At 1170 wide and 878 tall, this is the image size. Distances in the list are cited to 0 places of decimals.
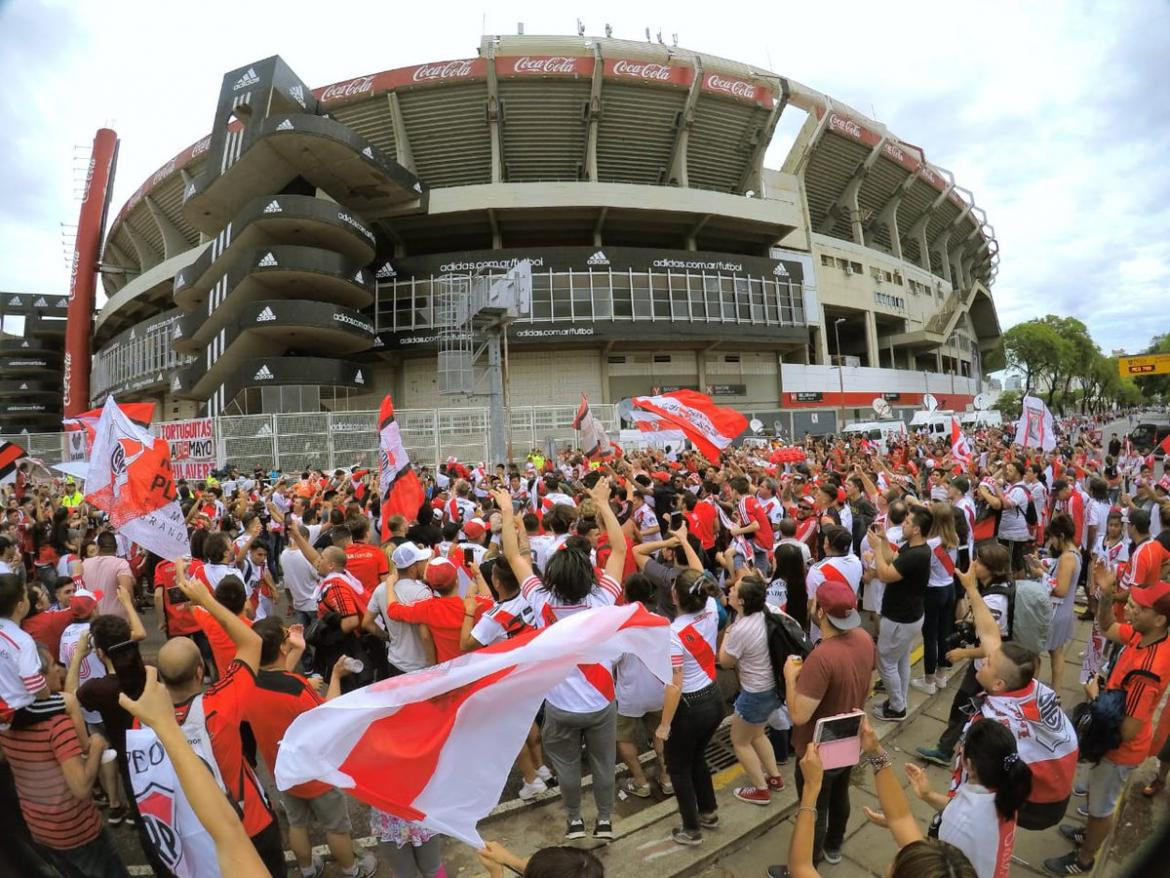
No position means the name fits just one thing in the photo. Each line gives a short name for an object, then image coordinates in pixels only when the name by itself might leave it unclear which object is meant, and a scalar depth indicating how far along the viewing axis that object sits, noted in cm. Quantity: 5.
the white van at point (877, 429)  3247
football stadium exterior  2953
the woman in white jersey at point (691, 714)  364
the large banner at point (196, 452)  2053
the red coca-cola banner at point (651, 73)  3341
